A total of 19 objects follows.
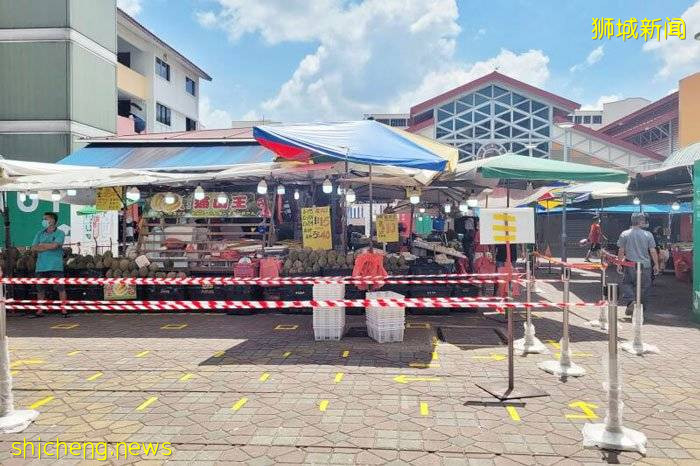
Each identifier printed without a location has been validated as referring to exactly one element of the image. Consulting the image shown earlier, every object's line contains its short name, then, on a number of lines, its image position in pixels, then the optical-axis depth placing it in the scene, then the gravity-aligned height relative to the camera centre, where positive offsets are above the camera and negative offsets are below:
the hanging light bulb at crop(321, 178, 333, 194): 10.35 +0.96
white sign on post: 6.11 +0.07
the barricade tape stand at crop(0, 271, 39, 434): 4.61 -1.65
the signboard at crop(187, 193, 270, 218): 11.88 +0.64
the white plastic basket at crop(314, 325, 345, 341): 7.86 -1.60
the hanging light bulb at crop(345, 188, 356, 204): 10.64 +0.78
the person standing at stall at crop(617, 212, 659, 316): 9.80 -0.47
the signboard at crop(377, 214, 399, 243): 10.45 +0.08
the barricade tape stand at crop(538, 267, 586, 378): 6.11 -1.70
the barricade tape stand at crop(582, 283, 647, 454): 4.16 -1.73
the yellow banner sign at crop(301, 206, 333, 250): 10.62 +0.15
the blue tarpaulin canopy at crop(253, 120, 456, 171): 8.37 +1.62
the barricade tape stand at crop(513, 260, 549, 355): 7.21 -1.68
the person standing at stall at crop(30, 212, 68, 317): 10.35 -0.37
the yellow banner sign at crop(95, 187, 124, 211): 11.95 +0.83
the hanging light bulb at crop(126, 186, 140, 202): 11.48 +0.93
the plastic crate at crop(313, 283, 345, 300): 7.97 -0.95
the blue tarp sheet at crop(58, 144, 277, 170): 15.33 +2.58
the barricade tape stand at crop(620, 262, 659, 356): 7.16 -1.55
